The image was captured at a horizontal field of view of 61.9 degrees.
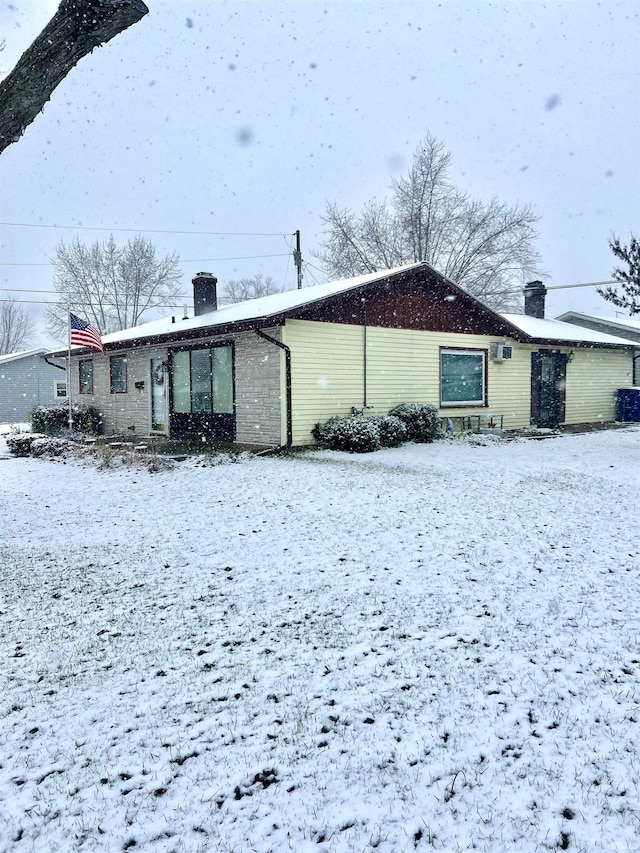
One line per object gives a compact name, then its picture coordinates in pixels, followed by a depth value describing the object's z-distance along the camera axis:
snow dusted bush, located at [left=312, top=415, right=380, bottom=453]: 10.64
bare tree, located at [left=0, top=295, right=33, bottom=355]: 52.12
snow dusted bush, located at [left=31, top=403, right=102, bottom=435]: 16.88
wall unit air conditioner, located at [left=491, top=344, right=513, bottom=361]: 14.97
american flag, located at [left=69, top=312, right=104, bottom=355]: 13.59
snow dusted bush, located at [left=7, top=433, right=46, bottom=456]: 12.17
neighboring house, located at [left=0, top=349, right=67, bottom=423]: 26.59
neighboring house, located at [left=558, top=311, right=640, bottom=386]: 24.41
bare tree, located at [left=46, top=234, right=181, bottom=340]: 35.04
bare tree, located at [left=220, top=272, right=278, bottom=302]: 48.34
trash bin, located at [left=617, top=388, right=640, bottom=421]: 18.50
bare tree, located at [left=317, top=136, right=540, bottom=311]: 28.03
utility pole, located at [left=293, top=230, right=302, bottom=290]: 26.07
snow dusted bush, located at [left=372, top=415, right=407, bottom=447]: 11.46
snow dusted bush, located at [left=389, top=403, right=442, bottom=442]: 12.26
